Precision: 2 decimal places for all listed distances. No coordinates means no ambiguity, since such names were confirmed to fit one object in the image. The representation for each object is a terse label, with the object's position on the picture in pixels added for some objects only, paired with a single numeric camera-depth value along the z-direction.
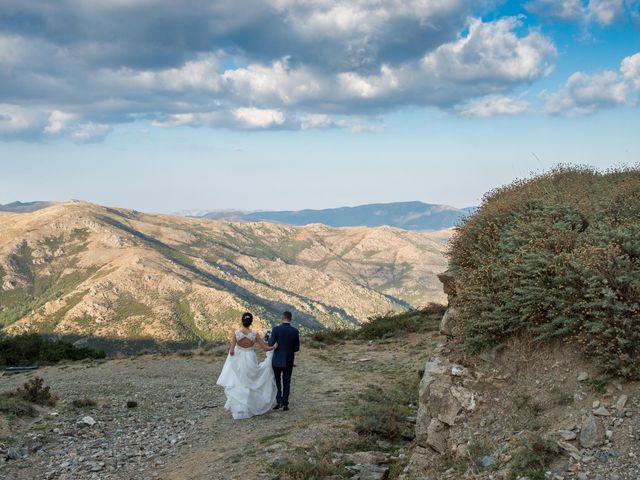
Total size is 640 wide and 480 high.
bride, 14.64
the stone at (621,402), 7.98
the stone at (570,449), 7.55
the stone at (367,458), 10.59
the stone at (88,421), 14.94
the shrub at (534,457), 7.57
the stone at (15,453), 12.21
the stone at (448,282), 14.10
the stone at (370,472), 9.87
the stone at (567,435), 7.88
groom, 15.13
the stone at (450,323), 12.20
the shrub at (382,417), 12.50
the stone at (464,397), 9.96
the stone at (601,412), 8.00
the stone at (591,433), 7.69
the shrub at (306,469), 9.84
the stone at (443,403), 10.09
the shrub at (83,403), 16.80
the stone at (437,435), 9.79
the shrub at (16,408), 15.29
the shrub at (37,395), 16.86
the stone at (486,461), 8.30
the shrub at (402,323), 29.20
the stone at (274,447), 11.44
